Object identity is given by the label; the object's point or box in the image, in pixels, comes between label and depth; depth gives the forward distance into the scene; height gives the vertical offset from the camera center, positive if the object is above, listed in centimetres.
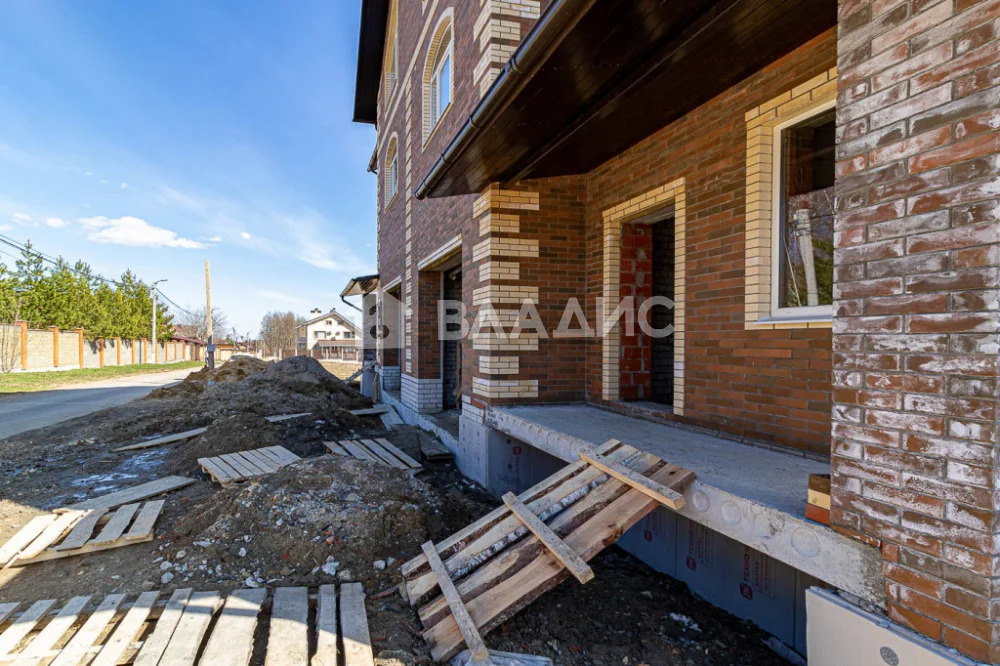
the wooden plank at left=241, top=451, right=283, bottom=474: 556 -157
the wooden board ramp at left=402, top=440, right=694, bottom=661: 239 -118
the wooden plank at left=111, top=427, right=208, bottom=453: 695 -167
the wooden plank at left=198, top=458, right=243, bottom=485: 516 -158
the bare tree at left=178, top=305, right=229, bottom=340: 6038 +105
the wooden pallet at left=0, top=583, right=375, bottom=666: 234 -159
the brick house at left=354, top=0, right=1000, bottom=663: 148 +39
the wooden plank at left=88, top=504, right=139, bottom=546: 375 -163
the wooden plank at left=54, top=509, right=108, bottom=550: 370 -164
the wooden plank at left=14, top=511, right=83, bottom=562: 362 -165
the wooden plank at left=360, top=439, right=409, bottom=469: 579 -158
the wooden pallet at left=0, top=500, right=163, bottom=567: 363 -164
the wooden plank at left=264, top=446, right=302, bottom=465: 596 -159
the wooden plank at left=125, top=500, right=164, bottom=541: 384 -163
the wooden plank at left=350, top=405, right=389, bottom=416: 982 -167
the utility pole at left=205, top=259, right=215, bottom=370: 1966 +77
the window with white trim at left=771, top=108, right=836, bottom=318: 293 +73
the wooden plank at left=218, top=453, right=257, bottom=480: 528 -158
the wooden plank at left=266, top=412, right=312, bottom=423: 810 -150
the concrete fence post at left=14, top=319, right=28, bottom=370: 2069 -23
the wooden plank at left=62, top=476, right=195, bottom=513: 456 -165
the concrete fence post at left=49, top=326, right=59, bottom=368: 2262 -63
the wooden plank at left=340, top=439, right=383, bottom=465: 594 -155
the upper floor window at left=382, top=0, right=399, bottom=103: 1117 +690
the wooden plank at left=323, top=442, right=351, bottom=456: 623 -157
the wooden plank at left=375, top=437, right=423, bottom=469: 581 -158
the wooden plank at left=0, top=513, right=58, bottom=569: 357 -164
